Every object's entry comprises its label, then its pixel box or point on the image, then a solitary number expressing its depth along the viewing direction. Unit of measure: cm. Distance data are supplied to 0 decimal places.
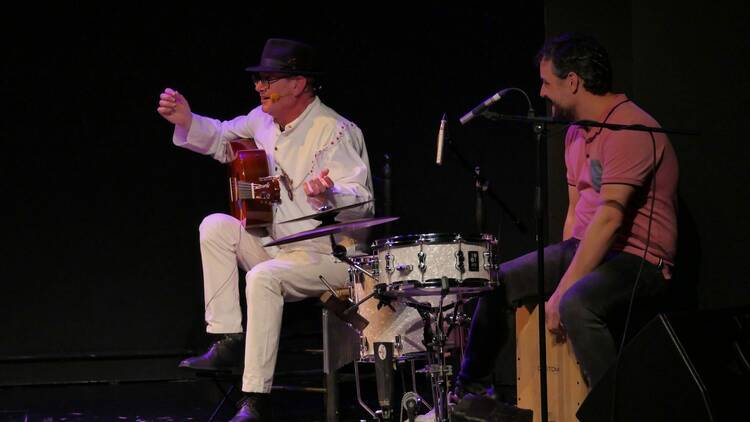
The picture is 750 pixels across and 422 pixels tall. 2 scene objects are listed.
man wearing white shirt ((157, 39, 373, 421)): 835
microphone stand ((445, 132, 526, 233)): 785
